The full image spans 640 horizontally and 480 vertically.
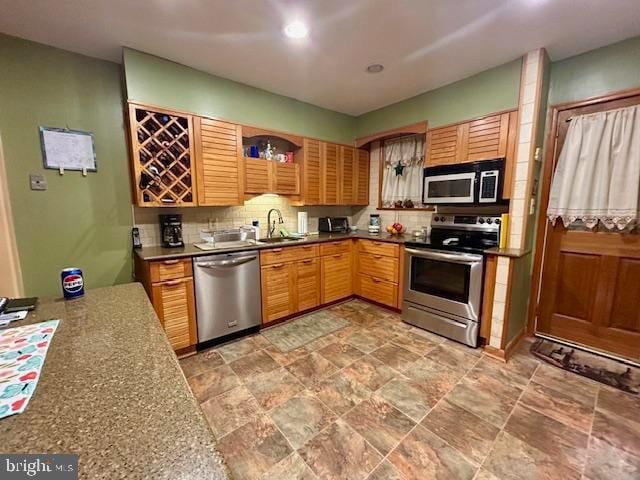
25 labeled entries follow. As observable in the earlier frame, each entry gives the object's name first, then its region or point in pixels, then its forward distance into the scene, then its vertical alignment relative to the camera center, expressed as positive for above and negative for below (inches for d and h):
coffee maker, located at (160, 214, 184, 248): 101.0 -8.2
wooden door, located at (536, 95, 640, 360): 86.6 -26.7
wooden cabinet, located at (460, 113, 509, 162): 95.4 +25.4
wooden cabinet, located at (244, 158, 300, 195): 114.3 +13.7
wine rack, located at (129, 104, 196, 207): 88.9 +17.7
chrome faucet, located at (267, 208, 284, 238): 132.2 -7.9
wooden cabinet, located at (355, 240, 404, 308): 122.9 -31.1
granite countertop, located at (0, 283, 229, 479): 18.4 -17.2
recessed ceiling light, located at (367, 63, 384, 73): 96.4 +50.6
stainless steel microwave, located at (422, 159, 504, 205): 97.4 +9.1
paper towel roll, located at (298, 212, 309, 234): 139.5 -7.6
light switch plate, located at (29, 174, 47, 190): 84.0 +8.2
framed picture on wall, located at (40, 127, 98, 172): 85.0 +19.2
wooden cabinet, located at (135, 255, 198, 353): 84.3 -28.4
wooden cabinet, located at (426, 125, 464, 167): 107.1 +25.4
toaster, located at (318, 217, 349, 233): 152.3 -10.0
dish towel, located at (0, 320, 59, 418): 23.8 -16.7
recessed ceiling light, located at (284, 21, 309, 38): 74.1 +50.1
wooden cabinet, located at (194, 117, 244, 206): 100.3 +17.5
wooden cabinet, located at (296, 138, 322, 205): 130.9 +18.5
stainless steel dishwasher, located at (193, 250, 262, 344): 93.6 -31.5
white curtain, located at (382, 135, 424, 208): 138.3 +18.7
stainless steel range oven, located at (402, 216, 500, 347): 95.7 -26.7
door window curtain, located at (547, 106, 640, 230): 80.9 +11.1
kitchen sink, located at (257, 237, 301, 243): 118.5 -14.8
